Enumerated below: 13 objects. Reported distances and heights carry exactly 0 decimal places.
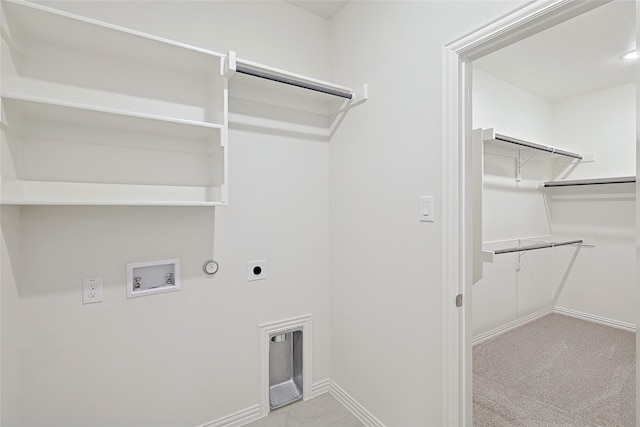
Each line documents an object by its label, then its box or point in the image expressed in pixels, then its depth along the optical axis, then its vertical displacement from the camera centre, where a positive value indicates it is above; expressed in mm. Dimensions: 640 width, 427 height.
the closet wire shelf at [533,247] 2319 -320
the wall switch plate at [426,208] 1479 +24
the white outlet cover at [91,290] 1439 -361
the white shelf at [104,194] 1209 +97
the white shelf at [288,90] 1611 +746
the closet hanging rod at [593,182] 3117 +347
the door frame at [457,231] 1380 -81
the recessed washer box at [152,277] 1541 -333
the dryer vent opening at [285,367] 2018 -1046
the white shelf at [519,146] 2574 +660
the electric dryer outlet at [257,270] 1877 -351
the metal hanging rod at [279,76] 1473 +756
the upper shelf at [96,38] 1162 +754
